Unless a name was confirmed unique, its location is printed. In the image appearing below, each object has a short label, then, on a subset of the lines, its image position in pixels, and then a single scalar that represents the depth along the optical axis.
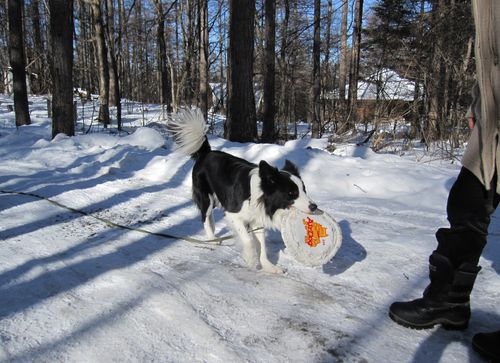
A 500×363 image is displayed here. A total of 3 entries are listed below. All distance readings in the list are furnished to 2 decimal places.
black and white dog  3.23
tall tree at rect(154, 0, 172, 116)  16.94
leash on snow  3.75
